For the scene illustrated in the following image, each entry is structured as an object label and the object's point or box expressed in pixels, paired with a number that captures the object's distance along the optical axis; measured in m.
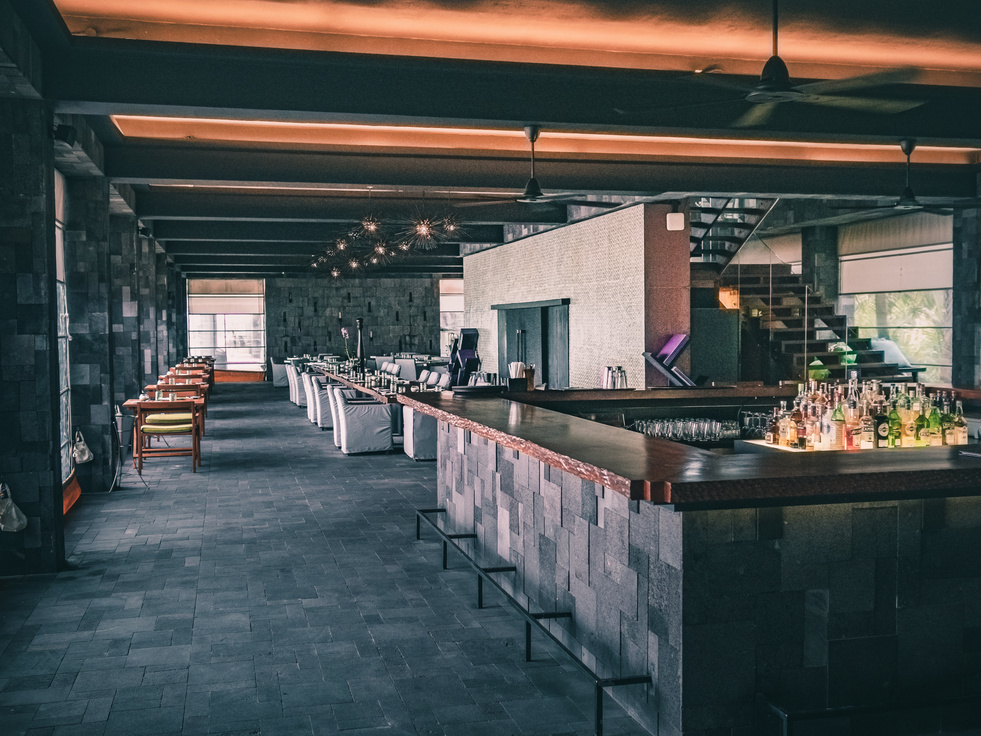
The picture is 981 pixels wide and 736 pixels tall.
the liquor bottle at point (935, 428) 4.30
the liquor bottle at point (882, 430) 4.25
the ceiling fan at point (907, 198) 7.12
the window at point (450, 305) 28.91
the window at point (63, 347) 7.83
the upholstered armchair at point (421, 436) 9.79
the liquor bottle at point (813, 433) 4.36
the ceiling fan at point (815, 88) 4.18
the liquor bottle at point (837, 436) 4.27
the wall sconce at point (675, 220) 10.68
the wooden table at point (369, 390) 8.99
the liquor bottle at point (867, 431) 4.23
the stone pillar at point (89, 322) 8.32
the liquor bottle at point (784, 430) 4.66
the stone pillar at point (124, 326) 10.38
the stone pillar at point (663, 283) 10.79
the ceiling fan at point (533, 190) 6.34
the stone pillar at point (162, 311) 17.55
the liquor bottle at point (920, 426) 4.28
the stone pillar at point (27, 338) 5.40
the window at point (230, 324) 27.06
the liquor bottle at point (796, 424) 4.55
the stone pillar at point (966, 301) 9.98
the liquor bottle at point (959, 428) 4.24
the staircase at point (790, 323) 10.80
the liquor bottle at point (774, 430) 4.84
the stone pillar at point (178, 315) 22.03
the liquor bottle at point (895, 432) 4.25
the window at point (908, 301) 13.30
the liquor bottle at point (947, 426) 4.28
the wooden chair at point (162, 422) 8.96
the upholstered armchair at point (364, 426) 10.38
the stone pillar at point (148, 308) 14.17
